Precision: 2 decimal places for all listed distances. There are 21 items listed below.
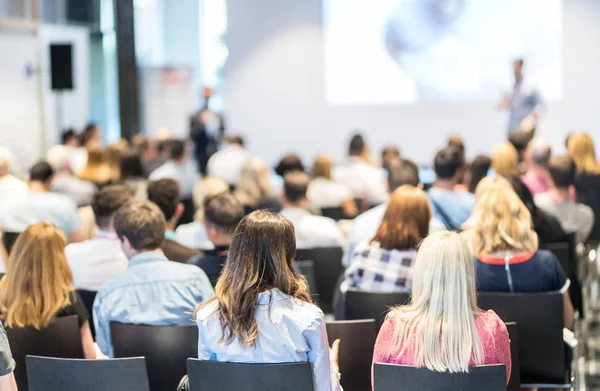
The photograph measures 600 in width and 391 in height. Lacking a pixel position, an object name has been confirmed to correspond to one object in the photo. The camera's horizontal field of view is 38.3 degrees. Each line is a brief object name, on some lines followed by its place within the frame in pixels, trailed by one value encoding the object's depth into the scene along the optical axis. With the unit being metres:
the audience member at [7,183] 6.56
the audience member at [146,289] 3.48
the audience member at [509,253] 3.74
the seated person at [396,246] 3.91
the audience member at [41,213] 5.86
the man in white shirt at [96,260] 4.25
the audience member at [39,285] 3.37
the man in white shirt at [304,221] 5.52
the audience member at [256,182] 6.71
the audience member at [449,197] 5.48
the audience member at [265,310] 2.67
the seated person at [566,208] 5.46
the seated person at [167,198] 4.77
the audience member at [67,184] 7.27
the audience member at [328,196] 7.11
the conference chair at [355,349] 3.26
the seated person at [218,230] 4.09
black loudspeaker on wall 11.75
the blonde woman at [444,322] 2.58
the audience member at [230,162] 9.08
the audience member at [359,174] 7.97
